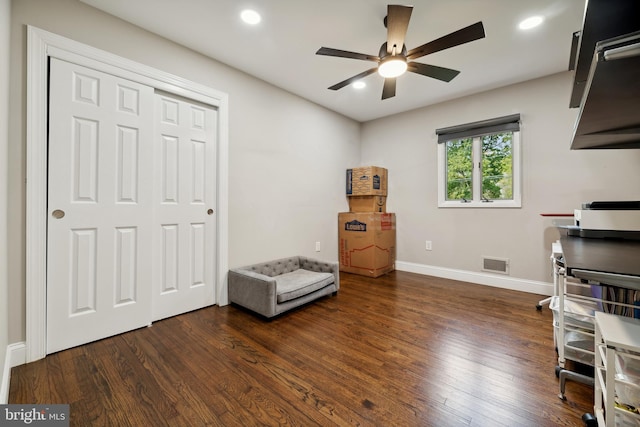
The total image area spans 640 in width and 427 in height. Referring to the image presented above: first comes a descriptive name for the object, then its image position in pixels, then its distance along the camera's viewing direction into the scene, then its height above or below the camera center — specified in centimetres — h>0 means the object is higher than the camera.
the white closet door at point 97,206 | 188 +3
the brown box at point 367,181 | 418 +50
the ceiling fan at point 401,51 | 172 +122
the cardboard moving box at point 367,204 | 420 +14
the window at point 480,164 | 337 +68
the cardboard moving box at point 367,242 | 394 -47
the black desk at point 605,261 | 74 -17
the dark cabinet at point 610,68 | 66 +40
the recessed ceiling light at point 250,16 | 210 +158
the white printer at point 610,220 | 176 -4
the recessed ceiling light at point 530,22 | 214 +160
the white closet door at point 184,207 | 242 +4
